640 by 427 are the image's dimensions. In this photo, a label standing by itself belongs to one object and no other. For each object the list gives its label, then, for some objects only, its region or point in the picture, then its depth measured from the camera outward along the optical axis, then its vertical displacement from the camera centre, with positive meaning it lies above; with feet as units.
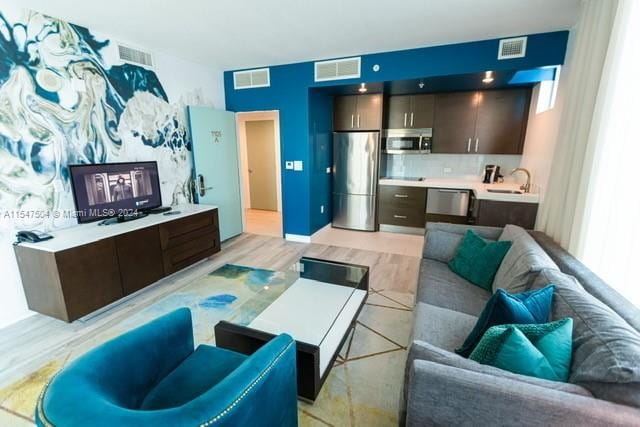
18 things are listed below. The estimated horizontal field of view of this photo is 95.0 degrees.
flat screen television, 8.88 -1.18
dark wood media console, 7.46 -3.09
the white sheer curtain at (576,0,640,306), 5.07 -0.28
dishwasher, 14.35 -2.53
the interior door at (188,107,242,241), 12.96 -0.49
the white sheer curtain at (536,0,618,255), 6.20 +0.56
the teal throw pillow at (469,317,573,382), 3.41 -2.30
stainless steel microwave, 15.25 +0.66
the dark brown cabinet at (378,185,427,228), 15.38 -2.76
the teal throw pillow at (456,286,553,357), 4.08 -2.20
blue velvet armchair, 2.62 -2.55
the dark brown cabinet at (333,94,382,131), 15.28 +2.15
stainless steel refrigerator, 15.83 -1.41
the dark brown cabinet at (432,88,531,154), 13.67 +1.54
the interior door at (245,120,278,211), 20.70 -0.78
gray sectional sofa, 2.85 -2.40
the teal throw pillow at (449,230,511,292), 7.13 -2.64
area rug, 5.31 -4.54
